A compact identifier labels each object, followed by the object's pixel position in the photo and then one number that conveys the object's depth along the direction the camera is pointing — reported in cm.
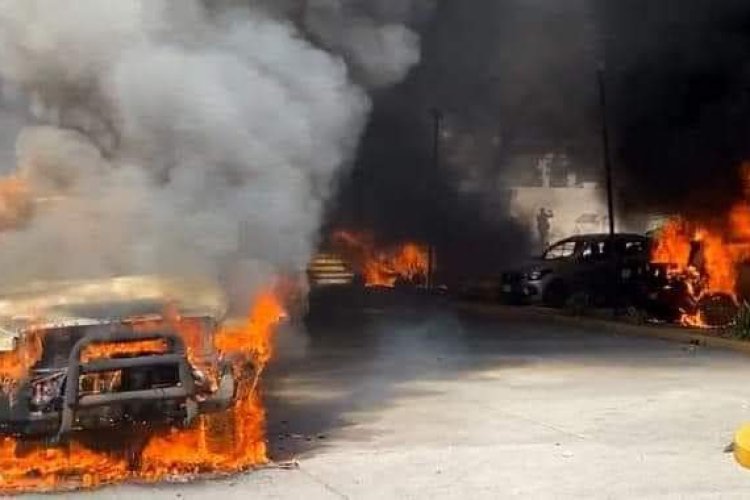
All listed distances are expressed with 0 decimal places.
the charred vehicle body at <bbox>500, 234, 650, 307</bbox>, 1966
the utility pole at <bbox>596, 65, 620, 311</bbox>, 1926
